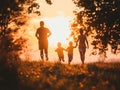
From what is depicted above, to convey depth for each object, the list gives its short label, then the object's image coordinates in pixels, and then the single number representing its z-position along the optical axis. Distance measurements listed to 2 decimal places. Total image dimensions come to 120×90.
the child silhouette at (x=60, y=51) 23.33
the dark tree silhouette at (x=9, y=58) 9.02
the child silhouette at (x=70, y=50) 22.75
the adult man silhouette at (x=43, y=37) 18.20
